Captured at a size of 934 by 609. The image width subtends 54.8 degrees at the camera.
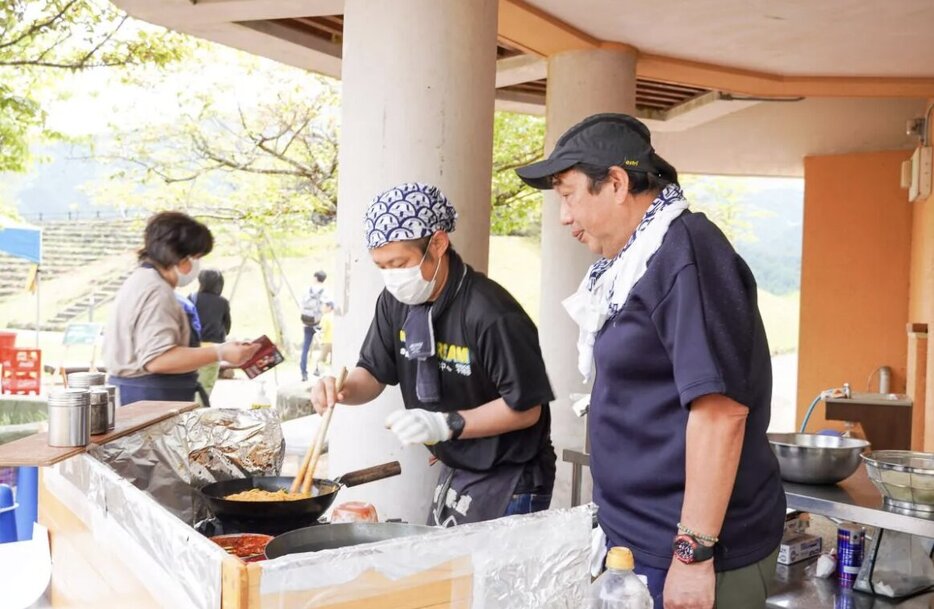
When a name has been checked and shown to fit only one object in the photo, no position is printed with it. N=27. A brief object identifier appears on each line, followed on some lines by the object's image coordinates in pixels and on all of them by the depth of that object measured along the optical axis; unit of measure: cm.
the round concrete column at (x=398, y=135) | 345
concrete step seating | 2145
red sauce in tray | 160
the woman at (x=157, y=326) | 381
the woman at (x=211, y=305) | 775
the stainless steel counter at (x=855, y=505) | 254
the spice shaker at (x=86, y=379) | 237
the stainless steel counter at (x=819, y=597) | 282
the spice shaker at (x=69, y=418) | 197
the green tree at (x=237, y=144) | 1135
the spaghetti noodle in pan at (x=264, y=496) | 192
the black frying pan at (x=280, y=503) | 181
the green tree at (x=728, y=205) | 1875
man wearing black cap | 170
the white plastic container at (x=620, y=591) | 137
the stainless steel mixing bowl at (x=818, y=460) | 287
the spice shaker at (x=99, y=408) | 213
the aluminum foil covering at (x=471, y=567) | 114
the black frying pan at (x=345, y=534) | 150
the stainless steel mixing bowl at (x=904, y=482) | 255
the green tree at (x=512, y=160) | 1120
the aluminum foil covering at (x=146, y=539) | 120
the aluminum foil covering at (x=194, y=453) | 217
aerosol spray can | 297
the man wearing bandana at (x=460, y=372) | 226
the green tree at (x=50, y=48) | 831
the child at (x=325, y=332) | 1374
